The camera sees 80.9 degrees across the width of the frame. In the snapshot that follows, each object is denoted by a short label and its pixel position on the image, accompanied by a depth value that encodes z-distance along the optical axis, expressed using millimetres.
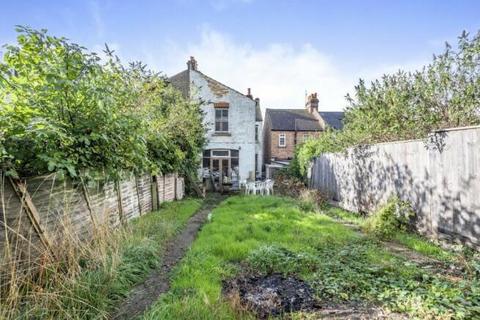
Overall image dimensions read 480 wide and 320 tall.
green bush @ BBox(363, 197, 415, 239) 6002
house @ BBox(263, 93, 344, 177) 27672
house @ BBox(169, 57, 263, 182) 19141
